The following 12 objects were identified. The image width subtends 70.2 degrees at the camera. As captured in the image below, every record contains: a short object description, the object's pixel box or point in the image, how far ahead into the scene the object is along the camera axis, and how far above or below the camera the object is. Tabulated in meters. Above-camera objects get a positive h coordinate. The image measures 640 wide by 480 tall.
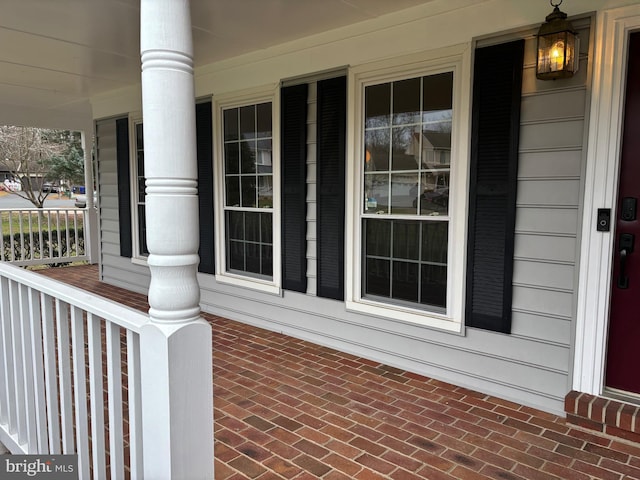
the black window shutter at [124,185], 6.00 +0.13
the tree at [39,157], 12.31 +1.07
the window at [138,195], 5.91 -0.01
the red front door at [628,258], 2.56 -0.35
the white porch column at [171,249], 1.29 -0.16
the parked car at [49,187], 14.57 +0.22
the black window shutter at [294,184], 4.02 +0.10
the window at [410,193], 3.19 +0.03
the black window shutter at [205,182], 4.85 +0.14
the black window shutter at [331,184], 3.74 +0.10
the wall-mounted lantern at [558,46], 2.53 +0.85
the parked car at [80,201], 13.68 -0.22
